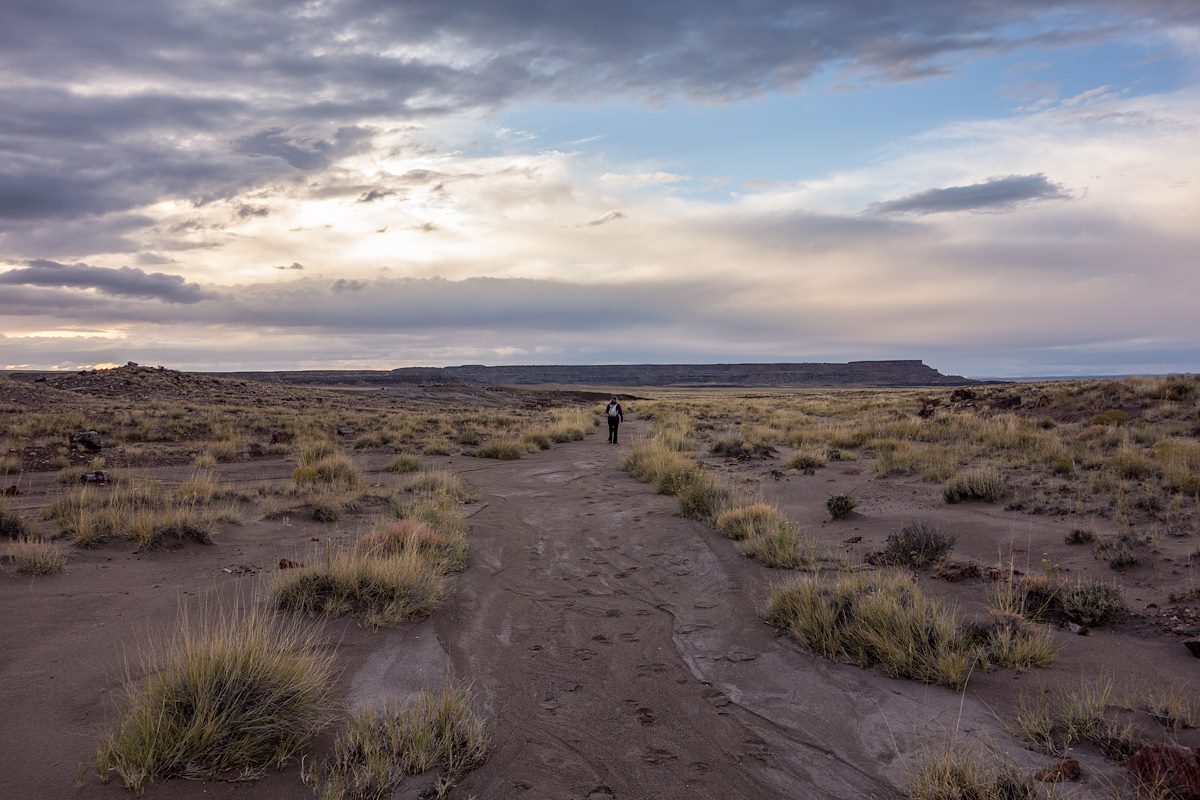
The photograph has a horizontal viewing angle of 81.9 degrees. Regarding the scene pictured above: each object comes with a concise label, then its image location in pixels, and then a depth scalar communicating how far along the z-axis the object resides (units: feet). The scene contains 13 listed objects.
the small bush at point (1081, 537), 30.69
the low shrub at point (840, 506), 40.14
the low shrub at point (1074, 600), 22.47
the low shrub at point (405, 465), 60.82
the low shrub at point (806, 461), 60.34
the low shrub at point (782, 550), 30.40
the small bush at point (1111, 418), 64.03
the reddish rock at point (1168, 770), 12.20
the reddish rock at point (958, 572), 27.66
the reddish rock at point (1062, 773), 13.51
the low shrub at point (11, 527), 29.78
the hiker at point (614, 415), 92.17
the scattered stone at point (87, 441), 64.64
